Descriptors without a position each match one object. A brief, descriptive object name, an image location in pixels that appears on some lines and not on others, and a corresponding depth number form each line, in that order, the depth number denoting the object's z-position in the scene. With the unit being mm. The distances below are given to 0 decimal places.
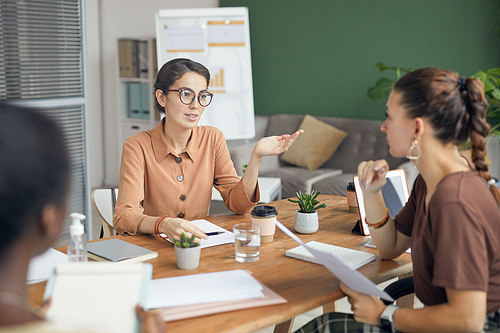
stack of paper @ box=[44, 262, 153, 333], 876
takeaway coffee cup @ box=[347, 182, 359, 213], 1967
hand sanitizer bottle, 1272
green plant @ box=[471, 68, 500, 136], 3516
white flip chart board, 4562
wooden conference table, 1046
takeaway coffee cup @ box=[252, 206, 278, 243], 1604
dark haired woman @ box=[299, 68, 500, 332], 1042
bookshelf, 5438
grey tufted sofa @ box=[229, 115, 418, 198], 4105
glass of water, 1409
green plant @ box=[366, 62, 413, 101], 4188
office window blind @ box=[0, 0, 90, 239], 2908
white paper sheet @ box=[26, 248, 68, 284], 1249
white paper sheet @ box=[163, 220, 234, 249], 1554
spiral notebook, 1401
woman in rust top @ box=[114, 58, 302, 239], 1920
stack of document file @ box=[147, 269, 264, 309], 1106
